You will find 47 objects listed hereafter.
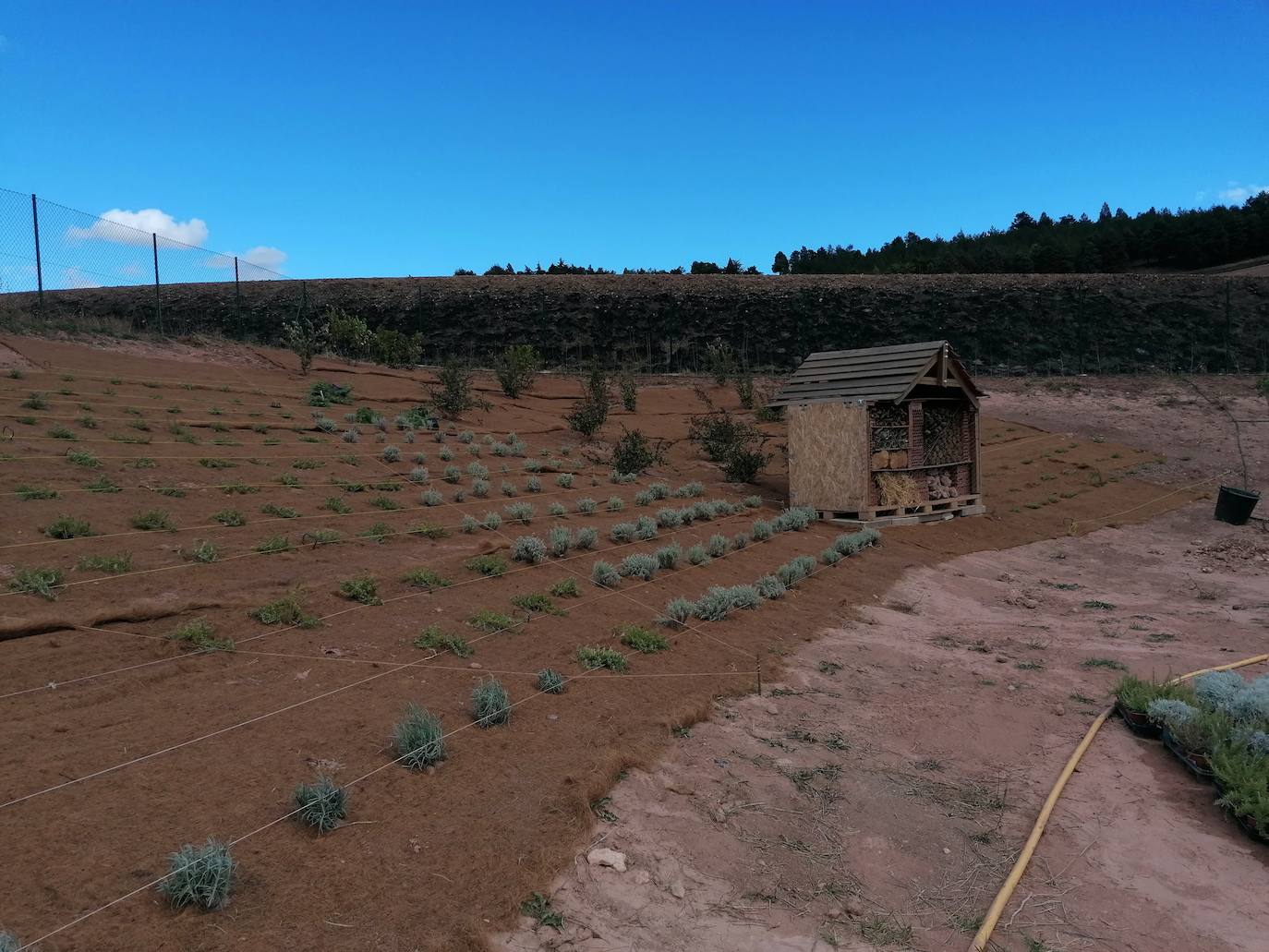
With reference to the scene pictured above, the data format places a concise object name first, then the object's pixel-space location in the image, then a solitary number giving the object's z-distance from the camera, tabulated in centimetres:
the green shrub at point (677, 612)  768
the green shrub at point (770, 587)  901
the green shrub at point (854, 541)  1184
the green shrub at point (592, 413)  2034
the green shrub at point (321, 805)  376
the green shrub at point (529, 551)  923
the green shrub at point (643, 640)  691
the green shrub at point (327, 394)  1794
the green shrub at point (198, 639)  581
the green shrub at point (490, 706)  504
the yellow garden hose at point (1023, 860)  345
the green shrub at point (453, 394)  1978
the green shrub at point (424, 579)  787
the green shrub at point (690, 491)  1574
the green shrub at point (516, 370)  2372
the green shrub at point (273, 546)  825
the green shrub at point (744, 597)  840
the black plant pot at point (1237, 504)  1519
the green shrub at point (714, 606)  792
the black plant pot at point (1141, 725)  570
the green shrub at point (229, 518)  906
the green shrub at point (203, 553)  762
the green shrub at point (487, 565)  855
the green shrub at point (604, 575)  871
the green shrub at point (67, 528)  755
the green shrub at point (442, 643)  629
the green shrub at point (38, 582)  619
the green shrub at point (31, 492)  842
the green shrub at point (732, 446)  1836
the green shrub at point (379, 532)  948
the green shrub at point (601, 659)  632
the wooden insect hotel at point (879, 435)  1440
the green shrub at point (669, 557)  979
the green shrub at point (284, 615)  643
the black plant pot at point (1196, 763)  500
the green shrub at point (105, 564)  683
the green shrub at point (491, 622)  692
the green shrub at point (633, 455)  1769
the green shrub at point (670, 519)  1238
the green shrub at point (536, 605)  761
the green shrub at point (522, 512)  1140
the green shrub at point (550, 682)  574
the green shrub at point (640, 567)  916
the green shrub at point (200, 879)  312
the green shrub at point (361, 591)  723
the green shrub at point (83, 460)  1016
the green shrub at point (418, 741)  444
